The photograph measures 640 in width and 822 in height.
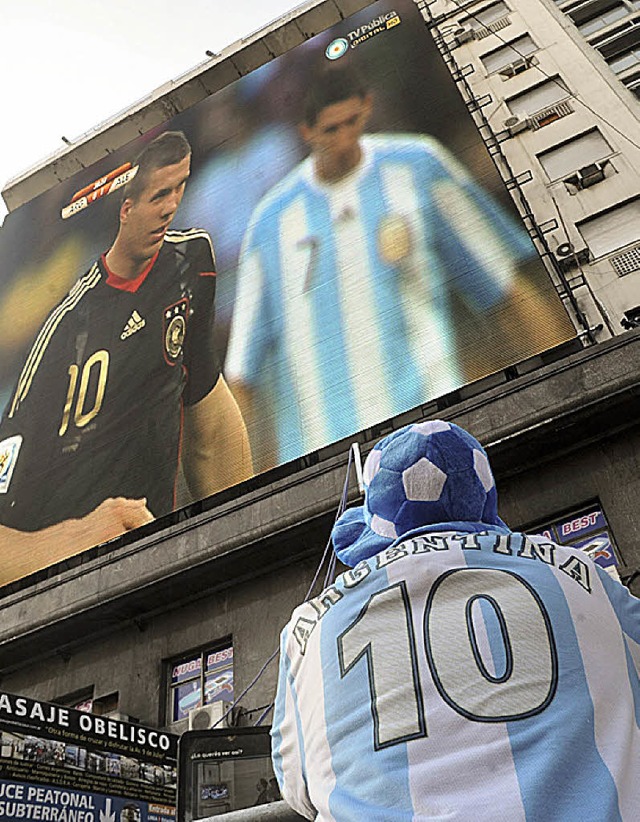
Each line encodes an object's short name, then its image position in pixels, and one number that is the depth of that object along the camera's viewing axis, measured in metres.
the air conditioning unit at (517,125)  18.09
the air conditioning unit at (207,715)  10.02
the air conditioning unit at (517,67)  20.44
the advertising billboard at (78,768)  7.37
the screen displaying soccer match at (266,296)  12.73
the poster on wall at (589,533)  9.02
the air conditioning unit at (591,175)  16.17
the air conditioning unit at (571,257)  14.62
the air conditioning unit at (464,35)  22.88
